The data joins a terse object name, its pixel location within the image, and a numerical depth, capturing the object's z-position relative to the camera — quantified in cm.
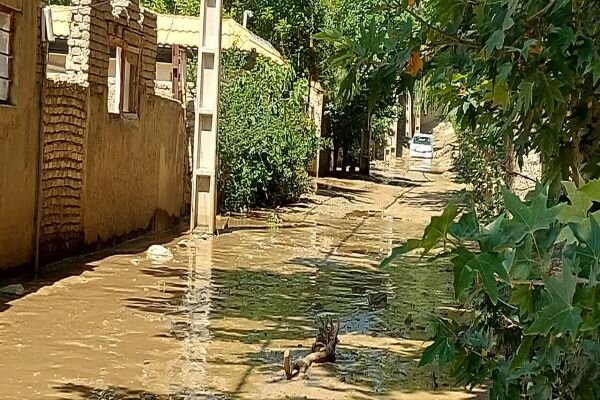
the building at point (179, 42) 2117
